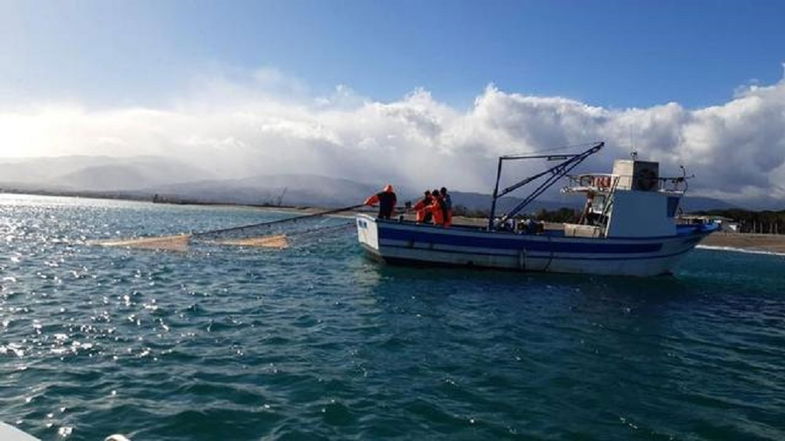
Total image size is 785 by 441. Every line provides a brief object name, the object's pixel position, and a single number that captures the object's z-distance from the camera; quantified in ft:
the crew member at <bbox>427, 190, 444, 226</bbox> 92.63
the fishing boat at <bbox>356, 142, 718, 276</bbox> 88.63
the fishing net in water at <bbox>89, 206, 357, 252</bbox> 97.40
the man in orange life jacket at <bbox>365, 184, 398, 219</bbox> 92.32
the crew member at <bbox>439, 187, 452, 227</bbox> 93.20
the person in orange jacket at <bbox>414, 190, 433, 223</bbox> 95.18
